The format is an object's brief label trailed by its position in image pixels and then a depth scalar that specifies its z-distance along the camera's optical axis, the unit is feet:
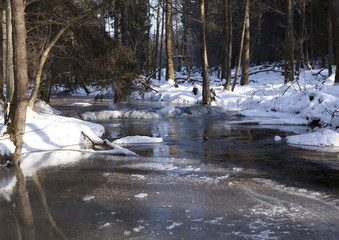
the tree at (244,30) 73.30
